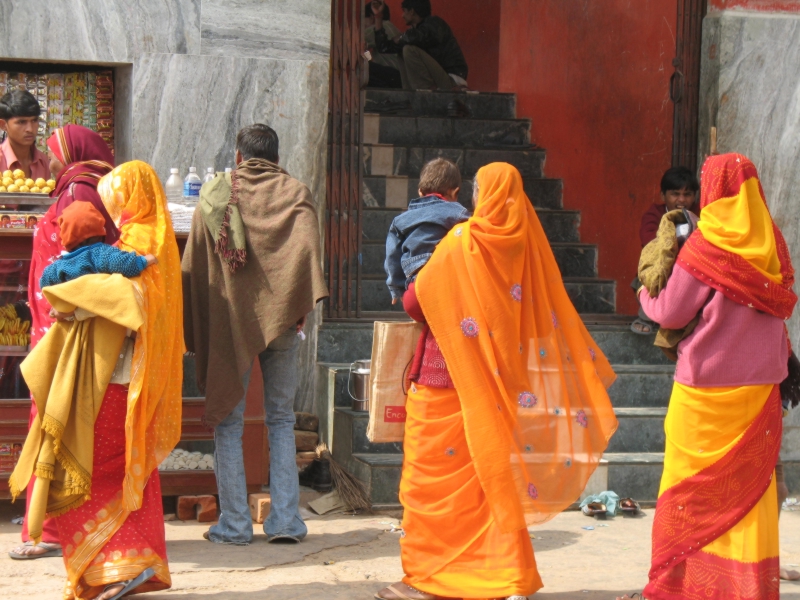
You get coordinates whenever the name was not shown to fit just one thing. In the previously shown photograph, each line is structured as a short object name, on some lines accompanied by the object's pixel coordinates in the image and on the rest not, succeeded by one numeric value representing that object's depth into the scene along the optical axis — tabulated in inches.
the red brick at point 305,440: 542.3
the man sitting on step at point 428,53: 872.3
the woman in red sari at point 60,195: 398.6
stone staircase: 511.8
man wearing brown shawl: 421.7
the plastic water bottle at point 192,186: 509.0
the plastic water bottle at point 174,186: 510.3
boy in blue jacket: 381.7
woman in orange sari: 347.3
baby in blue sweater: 345.7
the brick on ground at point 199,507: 463.8
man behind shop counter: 486.9
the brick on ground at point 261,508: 461.1
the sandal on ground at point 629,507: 492.4
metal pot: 505.0
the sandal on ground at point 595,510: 487.8
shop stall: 455.8
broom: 489.4
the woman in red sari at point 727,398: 335.3
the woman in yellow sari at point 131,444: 339.6
